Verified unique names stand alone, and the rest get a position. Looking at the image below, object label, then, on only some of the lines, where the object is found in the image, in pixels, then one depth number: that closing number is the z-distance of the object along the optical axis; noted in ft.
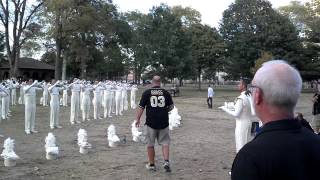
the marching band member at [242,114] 23.95
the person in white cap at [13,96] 88.37
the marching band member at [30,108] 46.38
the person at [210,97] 91.54
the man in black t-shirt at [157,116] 26.34
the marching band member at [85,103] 60.91
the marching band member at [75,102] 56.98
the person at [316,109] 38.39
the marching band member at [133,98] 89.43
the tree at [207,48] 183.40
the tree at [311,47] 152.82
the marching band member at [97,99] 64.42
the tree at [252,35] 159.82
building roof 207.93
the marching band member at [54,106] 50.52
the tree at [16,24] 146.15
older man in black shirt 6.37
